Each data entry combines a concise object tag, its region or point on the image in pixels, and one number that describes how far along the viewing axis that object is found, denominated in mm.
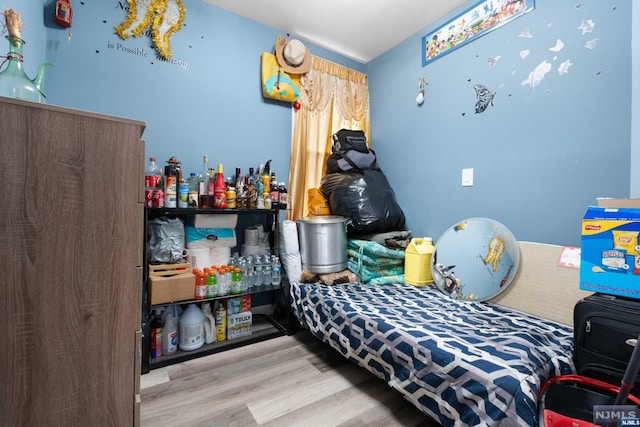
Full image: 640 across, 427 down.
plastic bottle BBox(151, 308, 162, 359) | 1606
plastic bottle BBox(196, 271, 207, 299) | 1710
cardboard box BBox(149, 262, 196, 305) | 1540
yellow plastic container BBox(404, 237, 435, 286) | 1909
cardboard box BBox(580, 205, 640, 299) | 945
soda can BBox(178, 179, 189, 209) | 1712
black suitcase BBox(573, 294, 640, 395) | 854
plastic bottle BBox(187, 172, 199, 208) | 1748
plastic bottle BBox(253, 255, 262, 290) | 2016
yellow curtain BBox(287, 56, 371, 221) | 2445
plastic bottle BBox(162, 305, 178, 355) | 1652
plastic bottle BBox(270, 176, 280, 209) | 2068
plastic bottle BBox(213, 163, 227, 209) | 1833
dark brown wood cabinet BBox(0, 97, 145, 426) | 683
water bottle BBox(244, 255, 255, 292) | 1968
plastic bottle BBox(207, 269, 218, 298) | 1760
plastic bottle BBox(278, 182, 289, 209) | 2108
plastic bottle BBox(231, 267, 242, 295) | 1859
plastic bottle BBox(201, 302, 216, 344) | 1784
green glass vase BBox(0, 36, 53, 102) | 826
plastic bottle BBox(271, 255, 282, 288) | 2010
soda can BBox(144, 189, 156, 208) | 1588
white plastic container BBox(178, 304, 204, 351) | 1698
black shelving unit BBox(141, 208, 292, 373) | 1550
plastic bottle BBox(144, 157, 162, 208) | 1605
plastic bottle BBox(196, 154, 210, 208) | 1835
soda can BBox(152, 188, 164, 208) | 1612
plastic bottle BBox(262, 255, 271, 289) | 2033
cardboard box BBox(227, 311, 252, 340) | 1869
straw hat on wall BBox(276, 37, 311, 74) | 2275
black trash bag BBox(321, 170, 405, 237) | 2115
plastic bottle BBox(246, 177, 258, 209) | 1978
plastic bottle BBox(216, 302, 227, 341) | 1835
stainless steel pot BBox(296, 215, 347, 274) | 1969
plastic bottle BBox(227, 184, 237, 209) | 1864
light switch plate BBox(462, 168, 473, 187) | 1952
